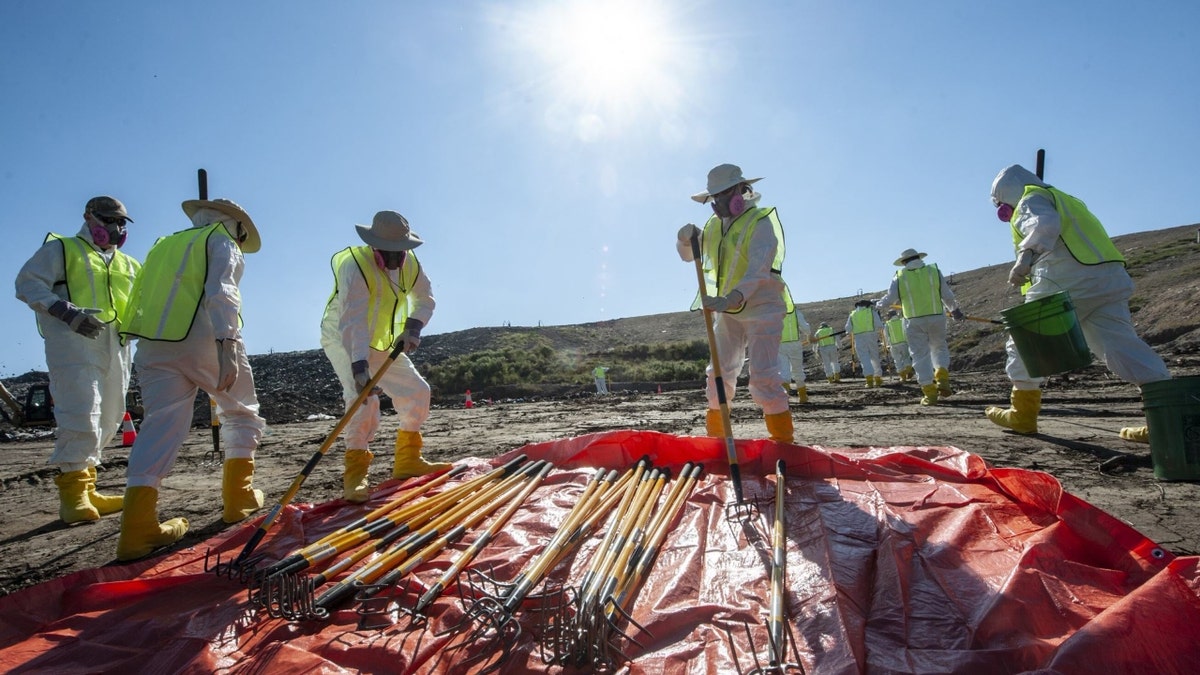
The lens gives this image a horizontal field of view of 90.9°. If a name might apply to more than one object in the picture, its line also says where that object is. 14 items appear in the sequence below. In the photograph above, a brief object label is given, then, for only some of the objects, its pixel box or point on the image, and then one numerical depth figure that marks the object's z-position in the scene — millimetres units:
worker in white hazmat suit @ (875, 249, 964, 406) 8641
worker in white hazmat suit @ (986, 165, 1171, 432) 4273
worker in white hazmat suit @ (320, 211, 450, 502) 4145
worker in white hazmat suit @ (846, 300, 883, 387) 13453
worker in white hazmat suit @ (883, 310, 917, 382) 13609
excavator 9078
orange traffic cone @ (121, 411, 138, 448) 8955
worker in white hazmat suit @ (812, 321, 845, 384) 16247
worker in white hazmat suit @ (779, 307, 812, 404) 10788
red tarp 1730
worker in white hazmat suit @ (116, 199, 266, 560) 3238
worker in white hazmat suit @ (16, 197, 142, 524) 3912
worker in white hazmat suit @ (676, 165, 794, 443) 4281
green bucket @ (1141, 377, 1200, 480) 3258
